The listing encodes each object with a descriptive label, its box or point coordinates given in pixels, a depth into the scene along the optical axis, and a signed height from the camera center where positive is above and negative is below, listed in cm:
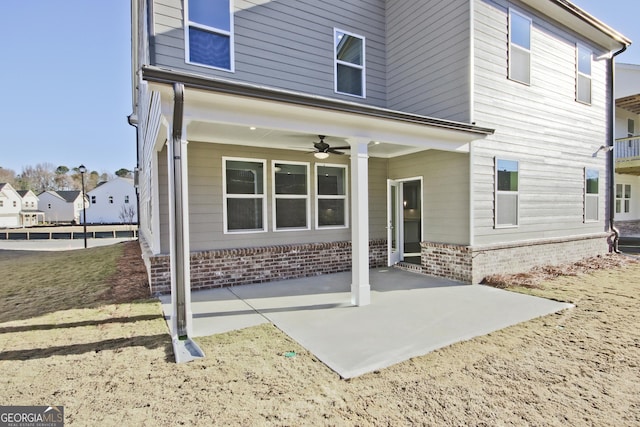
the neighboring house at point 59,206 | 5025 +96
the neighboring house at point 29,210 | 4428 +36
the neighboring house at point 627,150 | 1387 +255
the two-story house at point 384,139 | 596 +138
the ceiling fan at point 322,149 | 609 +117
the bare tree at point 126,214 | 4347 -40
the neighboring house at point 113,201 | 4375 +141
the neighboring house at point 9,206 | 3928 +83
